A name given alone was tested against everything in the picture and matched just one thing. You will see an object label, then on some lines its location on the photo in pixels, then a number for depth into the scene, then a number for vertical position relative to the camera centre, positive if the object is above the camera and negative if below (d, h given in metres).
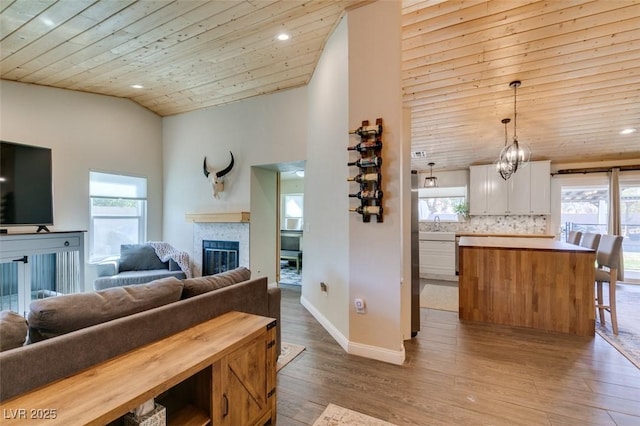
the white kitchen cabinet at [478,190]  5.98 +0.47
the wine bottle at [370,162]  2.45 +0.45
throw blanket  4.38 -0.65
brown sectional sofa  0.99 -0.50
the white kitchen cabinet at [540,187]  5.54 +0.49
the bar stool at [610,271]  3.13 -0.68
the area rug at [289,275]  5.48 -1.32
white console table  3.11 -0.63
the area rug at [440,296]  4.03 -1.35
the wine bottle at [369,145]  2.44 +0.59
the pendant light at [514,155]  3.44 +0.72
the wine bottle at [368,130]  2.45 +0.72
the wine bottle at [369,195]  2.46 +0.16
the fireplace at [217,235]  4.50 -0.38
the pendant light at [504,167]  3.76 +0.61
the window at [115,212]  4.39 +0.03
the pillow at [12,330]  1.05 -0.45
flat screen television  3.20 +0.35
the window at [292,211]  7.38 +0.05
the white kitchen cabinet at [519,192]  5.66 +0.40
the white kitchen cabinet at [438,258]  5.79 -0.95
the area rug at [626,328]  2.66 -1.33
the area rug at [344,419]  1.69 -1.27
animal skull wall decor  4.65 +0.59
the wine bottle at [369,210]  2.47 +0.02
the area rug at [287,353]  2.39 -1.28
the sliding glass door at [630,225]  5.41 -0.26
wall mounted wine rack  2.46 +0.38
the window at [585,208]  5.61 +0.07
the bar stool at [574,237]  4.33 -0.41
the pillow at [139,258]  4.16 -0.67
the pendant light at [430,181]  6.19 +0.69
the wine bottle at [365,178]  2.47 +0.31
